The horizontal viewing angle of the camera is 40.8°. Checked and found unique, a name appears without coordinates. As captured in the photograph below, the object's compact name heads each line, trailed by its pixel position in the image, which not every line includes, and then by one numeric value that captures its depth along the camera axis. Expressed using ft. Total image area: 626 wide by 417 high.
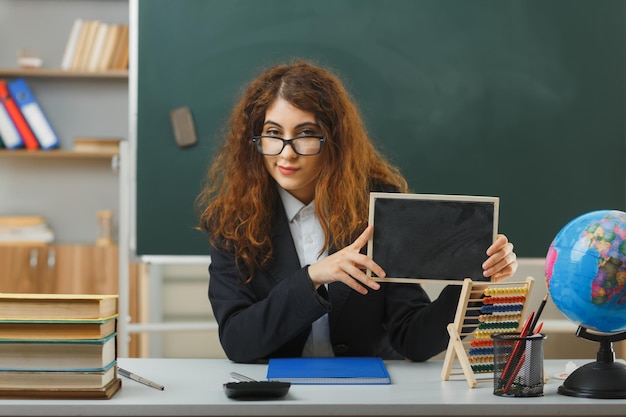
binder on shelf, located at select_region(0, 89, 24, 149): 14.73
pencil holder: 5.12
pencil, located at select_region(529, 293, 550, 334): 5.25
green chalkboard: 11.76
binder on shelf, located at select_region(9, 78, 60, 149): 14.90
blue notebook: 5.55
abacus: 5.64
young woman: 6.95
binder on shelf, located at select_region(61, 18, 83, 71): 14.93
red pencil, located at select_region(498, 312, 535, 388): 5.13
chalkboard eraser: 11.78
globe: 4.96
